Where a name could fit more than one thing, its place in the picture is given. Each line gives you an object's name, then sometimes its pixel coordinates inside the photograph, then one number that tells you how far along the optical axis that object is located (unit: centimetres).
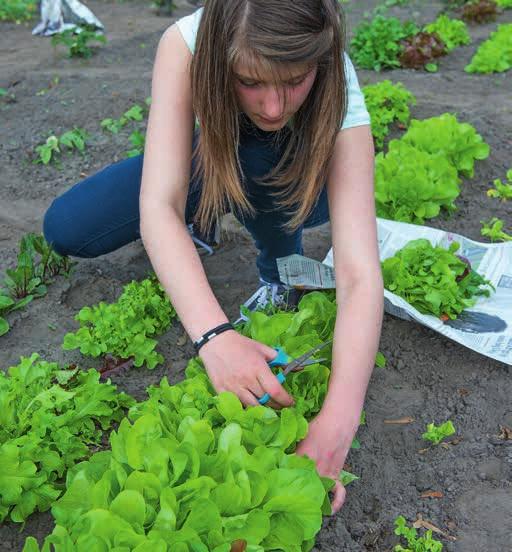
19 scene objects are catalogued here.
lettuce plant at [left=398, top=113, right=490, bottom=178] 383
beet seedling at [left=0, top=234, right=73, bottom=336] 294
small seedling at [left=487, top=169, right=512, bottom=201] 377
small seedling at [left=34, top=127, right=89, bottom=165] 425
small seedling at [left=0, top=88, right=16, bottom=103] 495
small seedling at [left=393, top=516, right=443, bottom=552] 202
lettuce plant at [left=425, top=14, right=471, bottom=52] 605
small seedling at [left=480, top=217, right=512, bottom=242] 337
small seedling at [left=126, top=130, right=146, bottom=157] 412
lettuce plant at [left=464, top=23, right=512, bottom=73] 540
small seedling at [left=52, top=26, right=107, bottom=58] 558
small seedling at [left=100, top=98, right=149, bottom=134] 454
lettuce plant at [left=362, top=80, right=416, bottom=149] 427
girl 183
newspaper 269
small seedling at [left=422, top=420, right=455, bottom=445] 237
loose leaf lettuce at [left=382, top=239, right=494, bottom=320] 274
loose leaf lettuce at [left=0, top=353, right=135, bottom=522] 197
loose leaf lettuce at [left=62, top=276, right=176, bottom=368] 263
